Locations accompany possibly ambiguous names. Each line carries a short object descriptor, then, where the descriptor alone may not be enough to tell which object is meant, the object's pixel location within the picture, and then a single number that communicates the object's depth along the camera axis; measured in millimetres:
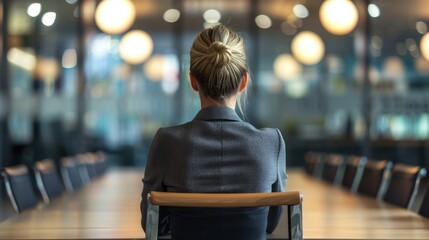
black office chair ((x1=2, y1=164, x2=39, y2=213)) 3033
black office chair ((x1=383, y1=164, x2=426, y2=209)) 3279
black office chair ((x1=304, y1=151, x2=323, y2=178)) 7059
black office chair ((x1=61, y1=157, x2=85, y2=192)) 4750
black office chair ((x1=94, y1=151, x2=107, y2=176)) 6830
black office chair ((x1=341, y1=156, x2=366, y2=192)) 4992
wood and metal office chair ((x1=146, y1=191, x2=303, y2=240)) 1604
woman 1745
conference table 2342
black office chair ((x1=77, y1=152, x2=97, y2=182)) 5738
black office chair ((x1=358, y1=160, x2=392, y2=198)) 4152
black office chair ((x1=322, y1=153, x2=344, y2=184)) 5848
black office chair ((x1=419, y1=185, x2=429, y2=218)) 2953
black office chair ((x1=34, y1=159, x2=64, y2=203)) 3824
